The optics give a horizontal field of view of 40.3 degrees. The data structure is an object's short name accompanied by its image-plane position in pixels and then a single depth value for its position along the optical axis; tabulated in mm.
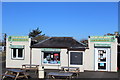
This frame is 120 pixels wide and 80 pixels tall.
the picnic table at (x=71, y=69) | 12759
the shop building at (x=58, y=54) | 14757
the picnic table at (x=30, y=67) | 14250
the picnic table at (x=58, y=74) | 9804
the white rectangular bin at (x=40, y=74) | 11027
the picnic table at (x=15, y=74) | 10351
